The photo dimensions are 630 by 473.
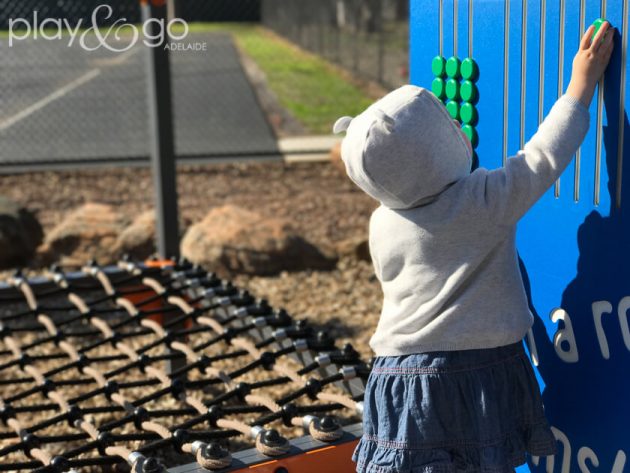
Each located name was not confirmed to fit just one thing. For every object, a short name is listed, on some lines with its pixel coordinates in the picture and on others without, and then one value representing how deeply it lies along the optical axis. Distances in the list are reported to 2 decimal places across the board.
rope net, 2.32
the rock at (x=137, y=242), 5.14
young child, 1.69
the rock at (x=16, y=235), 5.19
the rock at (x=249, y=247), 4.95
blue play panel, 1.70
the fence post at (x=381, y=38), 10.74
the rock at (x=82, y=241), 5.16
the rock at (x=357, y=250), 5.23
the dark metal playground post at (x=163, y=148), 3.86
